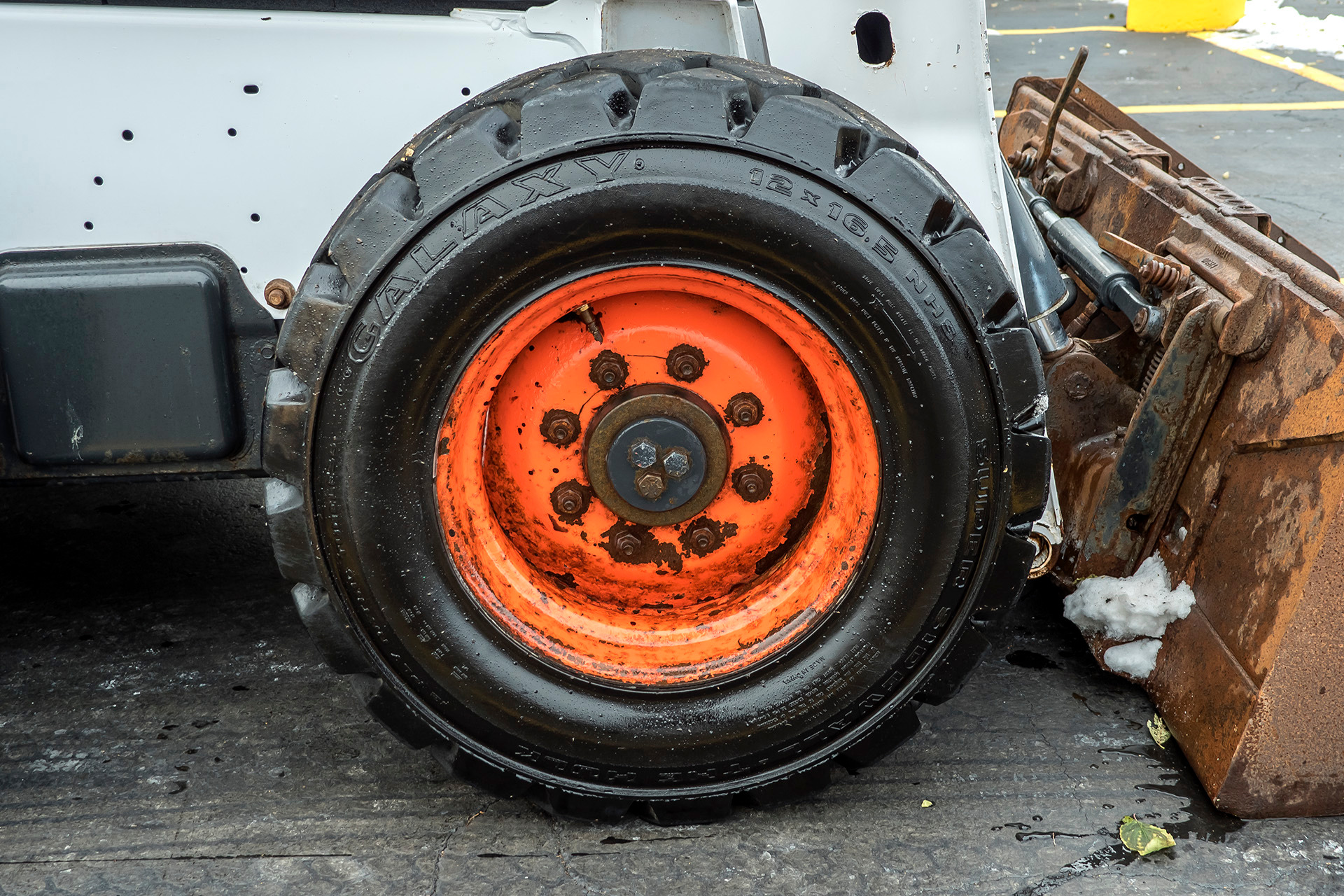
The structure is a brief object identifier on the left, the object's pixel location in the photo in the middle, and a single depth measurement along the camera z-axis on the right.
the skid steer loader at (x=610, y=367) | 1.78
